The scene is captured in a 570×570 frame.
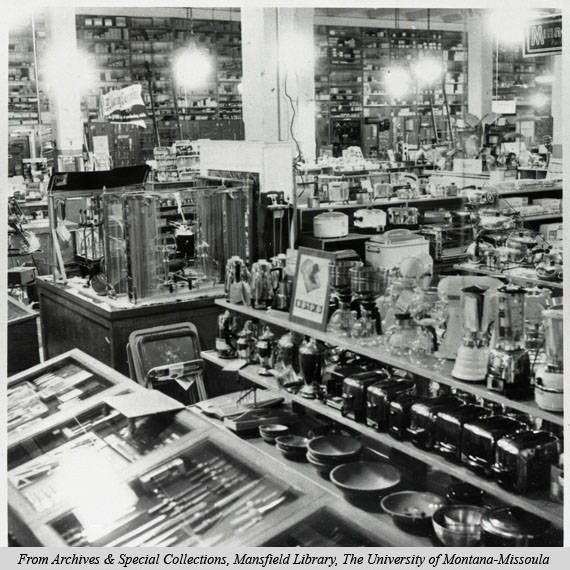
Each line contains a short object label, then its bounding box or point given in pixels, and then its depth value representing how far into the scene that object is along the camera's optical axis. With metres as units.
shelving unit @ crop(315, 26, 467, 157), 15.05
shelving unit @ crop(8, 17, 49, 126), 12.81
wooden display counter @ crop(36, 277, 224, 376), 4.47
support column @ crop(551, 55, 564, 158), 12.27
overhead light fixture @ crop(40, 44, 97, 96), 9.76
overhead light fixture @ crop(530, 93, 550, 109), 16.92
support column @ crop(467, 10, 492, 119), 12.17
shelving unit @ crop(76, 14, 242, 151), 13.65
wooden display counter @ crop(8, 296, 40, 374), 4.52
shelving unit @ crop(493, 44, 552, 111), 16.70
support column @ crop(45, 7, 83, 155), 9.69
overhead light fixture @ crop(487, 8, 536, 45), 8.45
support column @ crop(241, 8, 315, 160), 6.75
